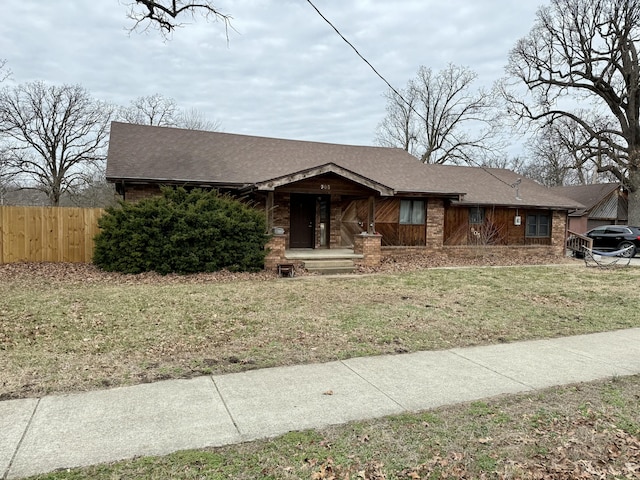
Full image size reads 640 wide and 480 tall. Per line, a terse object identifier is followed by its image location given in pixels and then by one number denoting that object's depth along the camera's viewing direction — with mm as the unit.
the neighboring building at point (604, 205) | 34156
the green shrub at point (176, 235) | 10891
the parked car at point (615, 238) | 20212
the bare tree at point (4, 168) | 27058
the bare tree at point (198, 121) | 41281
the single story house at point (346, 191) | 13531
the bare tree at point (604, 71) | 24359
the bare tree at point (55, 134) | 27844
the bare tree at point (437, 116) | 35844
